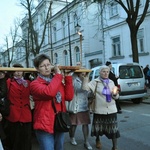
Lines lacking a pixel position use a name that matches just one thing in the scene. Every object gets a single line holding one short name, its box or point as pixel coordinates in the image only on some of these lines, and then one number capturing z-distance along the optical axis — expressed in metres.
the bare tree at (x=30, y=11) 29.73
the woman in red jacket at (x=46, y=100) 3.07
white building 23.00
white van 10.88
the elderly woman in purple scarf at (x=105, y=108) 4.99
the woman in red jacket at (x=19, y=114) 4.30
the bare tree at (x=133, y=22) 14.49
